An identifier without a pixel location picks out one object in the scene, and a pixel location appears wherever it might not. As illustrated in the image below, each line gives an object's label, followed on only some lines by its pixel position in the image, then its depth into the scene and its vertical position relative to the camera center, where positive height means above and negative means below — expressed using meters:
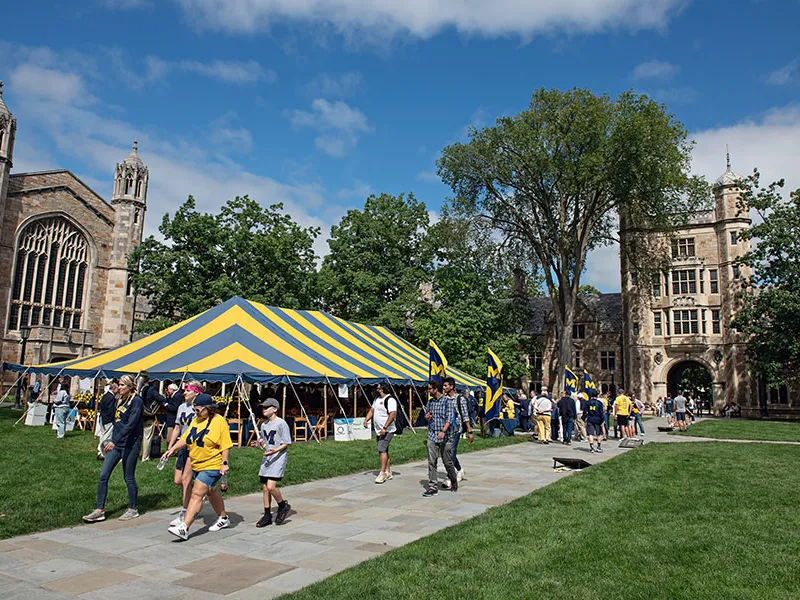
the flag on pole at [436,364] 14.01 +0.57
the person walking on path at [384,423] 9.54 -0.54
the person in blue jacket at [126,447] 6.76 -0.69
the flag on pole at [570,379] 20.92 +0.42
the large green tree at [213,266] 29.50 +5.75
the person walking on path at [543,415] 16.67 -0.65
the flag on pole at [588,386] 17.55 +0.19
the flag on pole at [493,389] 17.00 +0.03
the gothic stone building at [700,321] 38.53 +4.65
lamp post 27.73 +2.01
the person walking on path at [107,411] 8.16 -0.37
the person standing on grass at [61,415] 14.29 -0.74
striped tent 14.77 +0.88
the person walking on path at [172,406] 10.66 -0.36
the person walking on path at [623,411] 17.58 -0.52
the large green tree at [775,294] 31.33 +5.14
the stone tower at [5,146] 29.72 +11.26
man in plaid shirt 8.64 -0.56
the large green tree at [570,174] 25.53 +9.45
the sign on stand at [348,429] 16.38 -1.10
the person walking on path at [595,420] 15.15 -0.69
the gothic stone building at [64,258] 30.50 +6.60
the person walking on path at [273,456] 6.65 -0.75
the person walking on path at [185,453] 6.47 -0.76
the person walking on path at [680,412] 22.92 -0.68
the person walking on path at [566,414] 16.75 -0.60
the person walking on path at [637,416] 18.33 -0.70
